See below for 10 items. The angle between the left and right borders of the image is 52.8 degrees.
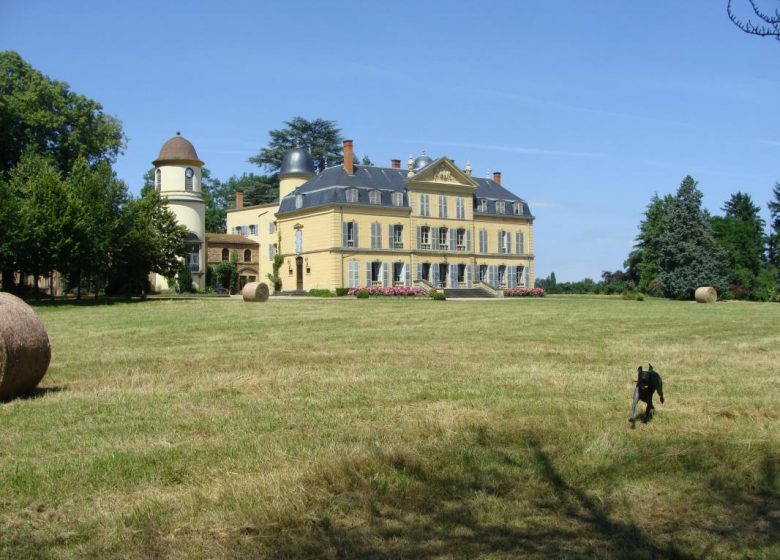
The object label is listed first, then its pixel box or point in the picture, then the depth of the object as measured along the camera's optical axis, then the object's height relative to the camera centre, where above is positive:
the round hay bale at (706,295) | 41.16 -0.56
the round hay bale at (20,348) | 9.19 -0.69
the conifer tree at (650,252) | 60.38 +2.68
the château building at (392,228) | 52.72 +4.23
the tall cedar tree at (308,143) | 74.00 +13.86
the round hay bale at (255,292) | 34.88 -0.15
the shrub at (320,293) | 48.98 -0.32
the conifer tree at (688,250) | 55.12 +2.46
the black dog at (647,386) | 7.68 -1.00
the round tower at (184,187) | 53.94 +7.07
